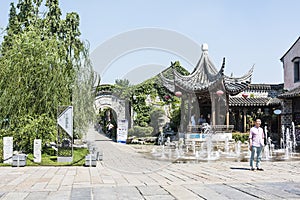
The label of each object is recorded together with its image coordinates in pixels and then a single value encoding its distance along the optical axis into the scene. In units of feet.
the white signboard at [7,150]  37.63
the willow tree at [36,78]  42.24
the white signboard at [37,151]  37.61
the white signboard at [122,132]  77.15
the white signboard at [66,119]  38.86
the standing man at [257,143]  31.60
